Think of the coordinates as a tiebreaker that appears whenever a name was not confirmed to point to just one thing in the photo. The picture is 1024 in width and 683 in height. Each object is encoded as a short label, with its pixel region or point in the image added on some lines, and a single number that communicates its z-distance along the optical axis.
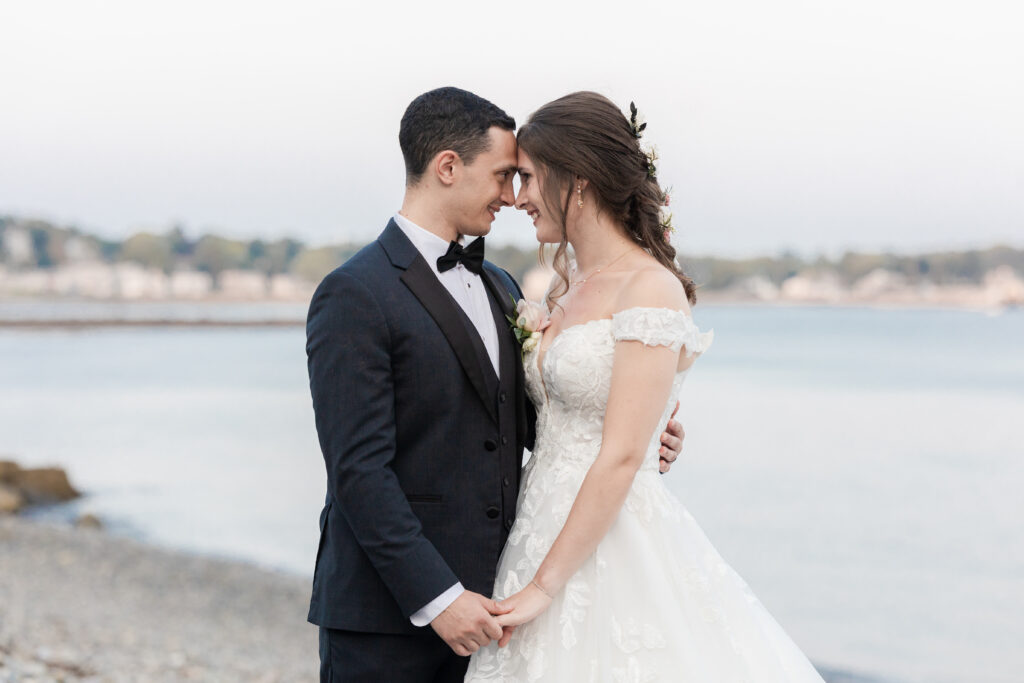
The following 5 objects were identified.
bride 2.43
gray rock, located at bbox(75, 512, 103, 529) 12.66
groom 2.35
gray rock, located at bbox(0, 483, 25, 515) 12.98
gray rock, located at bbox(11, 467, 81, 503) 14.52
